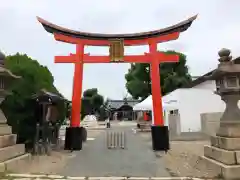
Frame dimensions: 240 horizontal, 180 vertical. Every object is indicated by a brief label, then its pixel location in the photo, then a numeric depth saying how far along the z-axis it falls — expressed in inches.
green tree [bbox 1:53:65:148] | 270.1
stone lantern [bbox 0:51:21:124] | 199.3
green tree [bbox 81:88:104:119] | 1513.5
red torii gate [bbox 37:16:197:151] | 327.9
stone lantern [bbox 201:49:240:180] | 170.1
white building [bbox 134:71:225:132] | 513.7
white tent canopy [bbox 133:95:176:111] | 513.8
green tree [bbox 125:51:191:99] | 896.2
